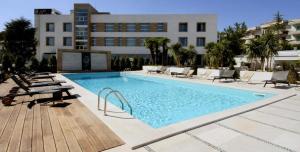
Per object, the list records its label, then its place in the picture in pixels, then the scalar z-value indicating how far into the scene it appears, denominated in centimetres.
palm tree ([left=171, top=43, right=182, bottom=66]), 2872
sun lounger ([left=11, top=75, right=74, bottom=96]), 715
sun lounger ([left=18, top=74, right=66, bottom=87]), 936
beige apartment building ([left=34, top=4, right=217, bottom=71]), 3678
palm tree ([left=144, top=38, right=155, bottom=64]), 3022
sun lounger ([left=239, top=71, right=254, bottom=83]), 1400
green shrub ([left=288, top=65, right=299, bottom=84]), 1337
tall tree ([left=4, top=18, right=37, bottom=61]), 3303
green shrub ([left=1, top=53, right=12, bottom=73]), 2110
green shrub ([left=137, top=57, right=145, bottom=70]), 3139
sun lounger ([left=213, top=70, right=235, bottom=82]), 1469
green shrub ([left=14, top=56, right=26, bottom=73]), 2348
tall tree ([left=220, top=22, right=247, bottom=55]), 4403
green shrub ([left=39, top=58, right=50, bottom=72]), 2613
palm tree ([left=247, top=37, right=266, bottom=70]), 2016
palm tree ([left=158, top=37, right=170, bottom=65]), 3009
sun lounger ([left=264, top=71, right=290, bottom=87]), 1150
